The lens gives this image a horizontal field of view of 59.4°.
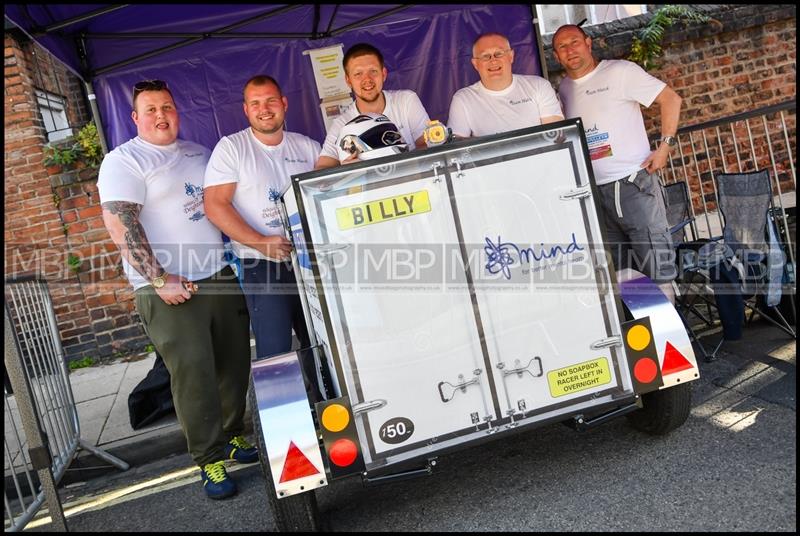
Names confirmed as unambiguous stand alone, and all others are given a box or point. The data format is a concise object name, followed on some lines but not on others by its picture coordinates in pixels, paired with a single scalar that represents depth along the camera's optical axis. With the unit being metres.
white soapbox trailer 3.11
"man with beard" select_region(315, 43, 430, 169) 4.12
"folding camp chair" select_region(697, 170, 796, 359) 4.90
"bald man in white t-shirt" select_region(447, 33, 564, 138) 4.19
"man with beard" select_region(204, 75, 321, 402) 3.97
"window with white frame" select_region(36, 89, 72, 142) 7.55
